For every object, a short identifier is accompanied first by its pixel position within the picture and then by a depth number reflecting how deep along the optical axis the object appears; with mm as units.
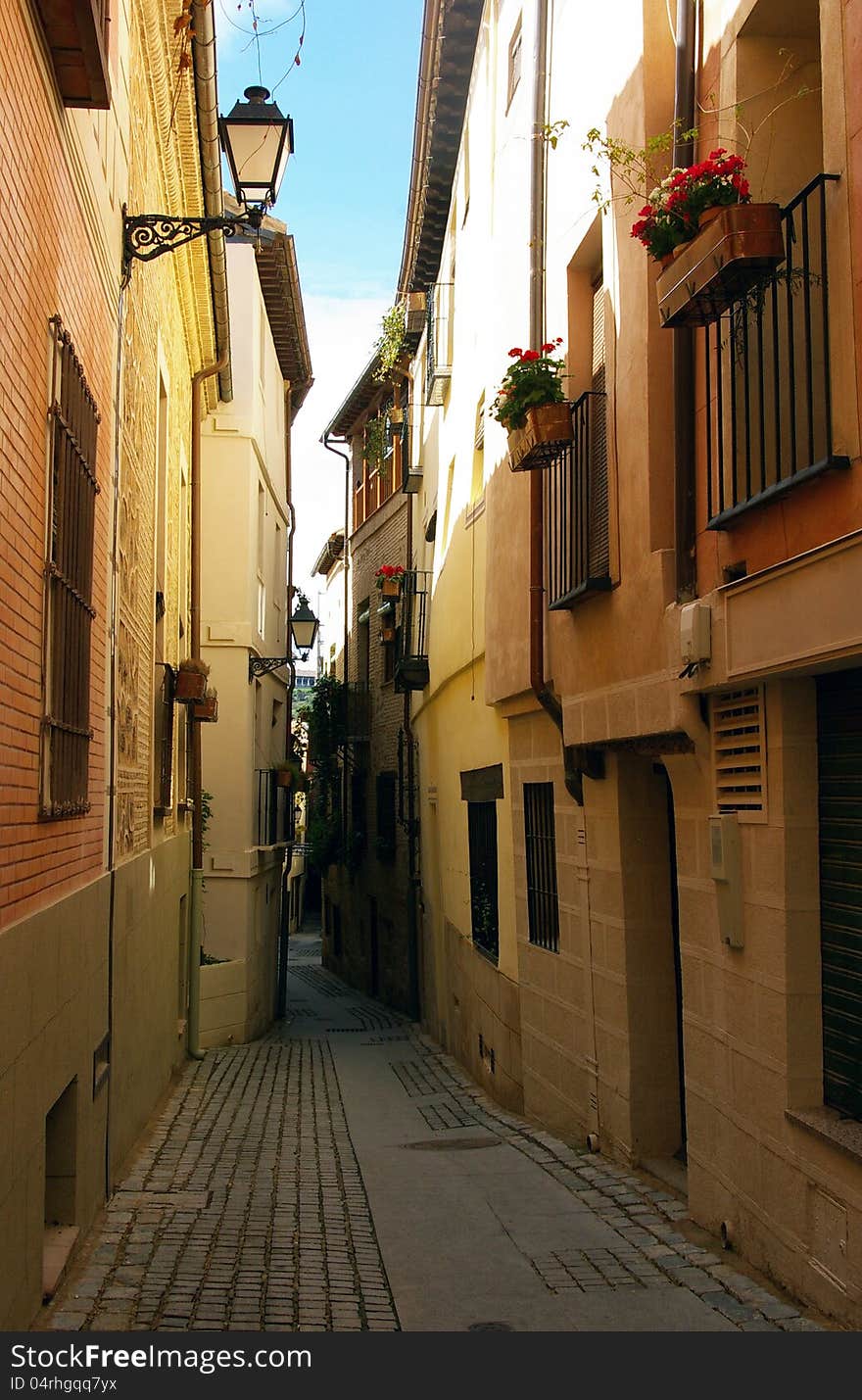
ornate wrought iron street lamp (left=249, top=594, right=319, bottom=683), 21062
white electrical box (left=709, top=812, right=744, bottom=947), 6000
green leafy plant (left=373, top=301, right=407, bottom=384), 19547
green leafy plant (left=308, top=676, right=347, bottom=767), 28189
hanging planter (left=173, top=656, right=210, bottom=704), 12602
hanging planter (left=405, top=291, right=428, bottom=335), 19969
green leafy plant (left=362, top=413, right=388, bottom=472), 23906
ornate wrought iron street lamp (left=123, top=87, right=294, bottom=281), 8031
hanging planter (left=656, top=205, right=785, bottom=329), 5223
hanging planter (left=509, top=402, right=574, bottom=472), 8414
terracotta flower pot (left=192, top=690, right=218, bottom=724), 13461
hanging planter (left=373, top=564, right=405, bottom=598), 20391
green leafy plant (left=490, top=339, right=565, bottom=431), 8422
